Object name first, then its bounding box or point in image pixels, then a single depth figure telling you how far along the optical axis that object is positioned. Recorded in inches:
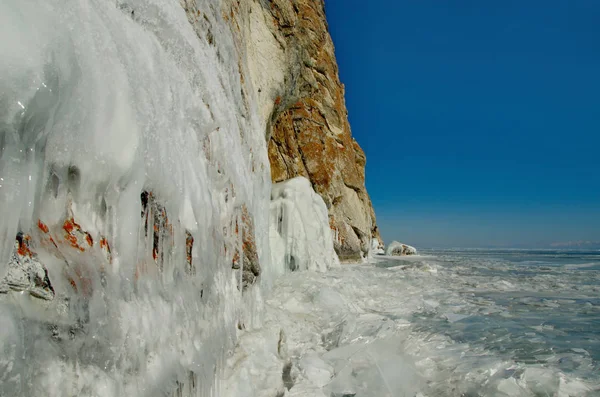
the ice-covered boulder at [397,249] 1210.0
